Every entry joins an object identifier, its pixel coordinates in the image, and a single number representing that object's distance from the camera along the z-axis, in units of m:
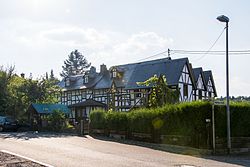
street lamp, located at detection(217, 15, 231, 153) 19.50
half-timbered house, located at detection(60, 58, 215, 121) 38.50
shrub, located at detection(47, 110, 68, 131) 37.72
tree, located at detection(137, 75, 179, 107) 30.08
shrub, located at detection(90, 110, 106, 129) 29.83
